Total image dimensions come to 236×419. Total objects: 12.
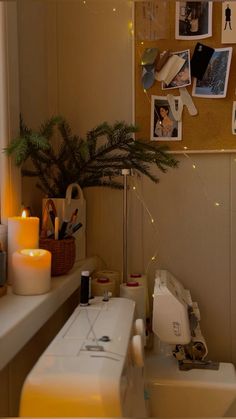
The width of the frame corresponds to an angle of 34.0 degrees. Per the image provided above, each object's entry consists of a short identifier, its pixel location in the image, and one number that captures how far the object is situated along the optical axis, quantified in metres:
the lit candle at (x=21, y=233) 1.00
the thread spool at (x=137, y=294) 1.27
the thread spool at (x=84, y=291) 0.95
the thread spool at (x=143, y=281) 1.35
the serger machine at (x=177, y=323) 1.14
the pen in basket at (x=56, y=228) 1.12
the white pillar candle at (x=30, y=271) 0.94
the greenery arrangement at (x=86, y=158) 1.21
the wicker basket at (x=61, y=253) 1.09
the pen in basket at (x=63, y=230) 1.14
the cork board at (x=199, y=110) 1.41
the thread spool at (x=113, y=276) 1.36
